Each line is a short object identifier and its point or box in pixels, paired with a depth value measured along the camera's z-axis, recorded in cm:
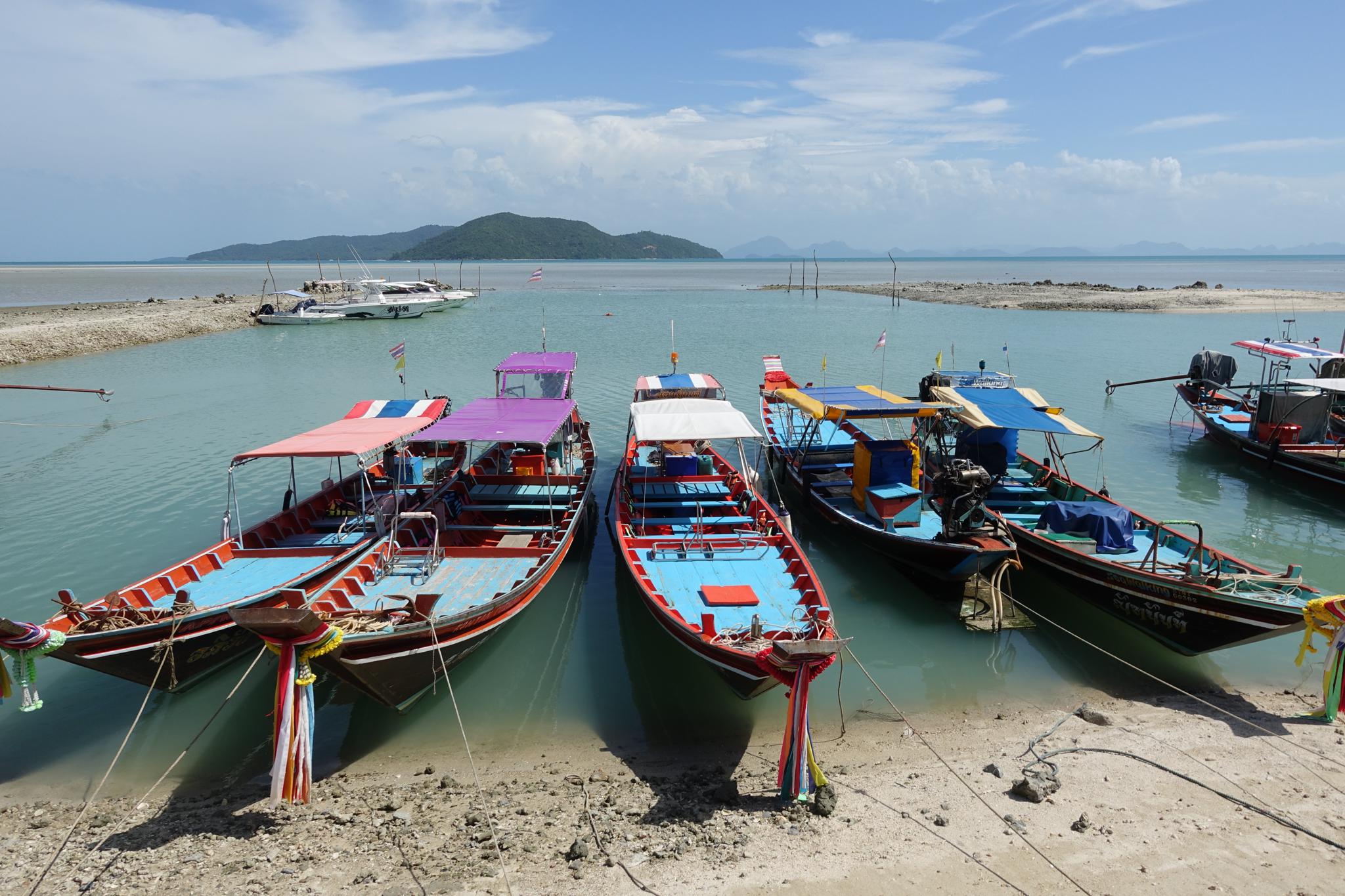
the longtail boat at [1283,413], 1888
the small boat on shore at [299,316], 5747
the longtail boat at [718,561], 802
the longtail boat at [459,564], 860
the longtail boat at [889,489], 1238
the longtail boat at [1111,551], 1018
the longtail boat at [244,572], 912
